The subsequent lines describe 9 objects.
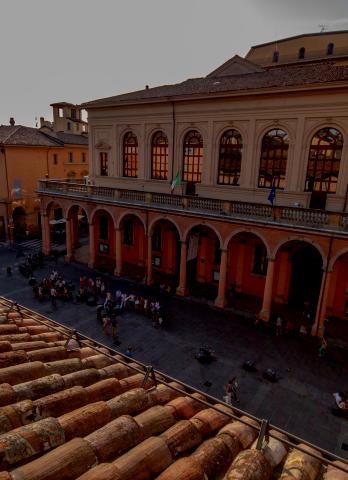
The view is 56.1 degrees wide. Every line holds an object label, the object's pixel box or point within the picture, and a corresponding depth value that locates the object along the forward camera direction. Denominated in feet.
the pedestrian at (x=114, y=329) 59.03
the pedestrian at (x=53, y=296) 70.65
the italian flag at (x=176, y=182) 75.56
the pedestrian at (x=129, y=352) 53.67
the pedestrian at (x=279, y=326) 62.08
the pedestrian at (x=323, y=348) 55.57
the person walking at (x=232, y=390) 44.11
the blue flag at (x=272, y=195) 61.52
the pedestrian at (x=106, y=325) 60.32
